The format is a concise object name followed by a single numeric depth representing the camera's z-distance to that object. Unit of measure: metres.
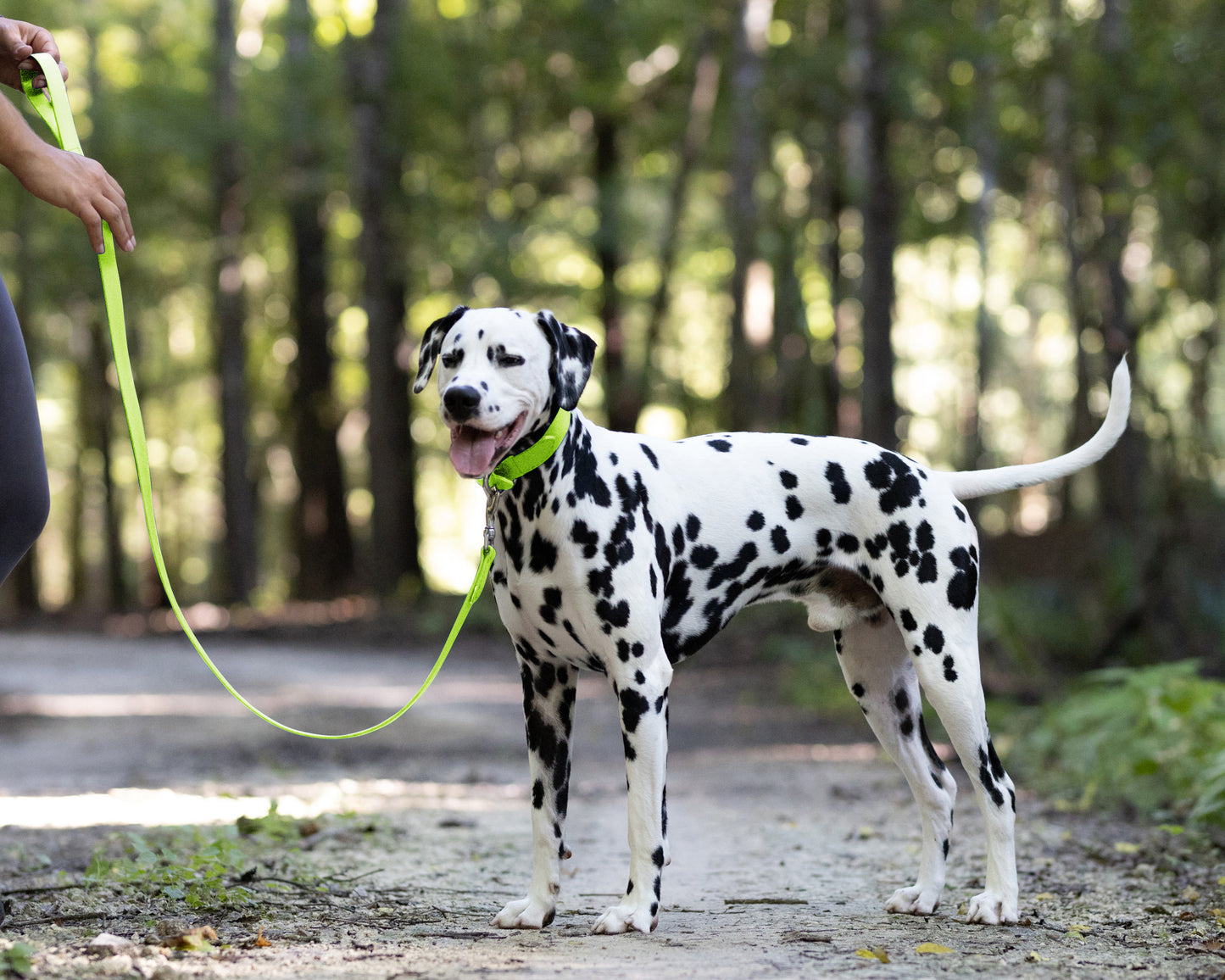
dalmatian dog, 4.47
